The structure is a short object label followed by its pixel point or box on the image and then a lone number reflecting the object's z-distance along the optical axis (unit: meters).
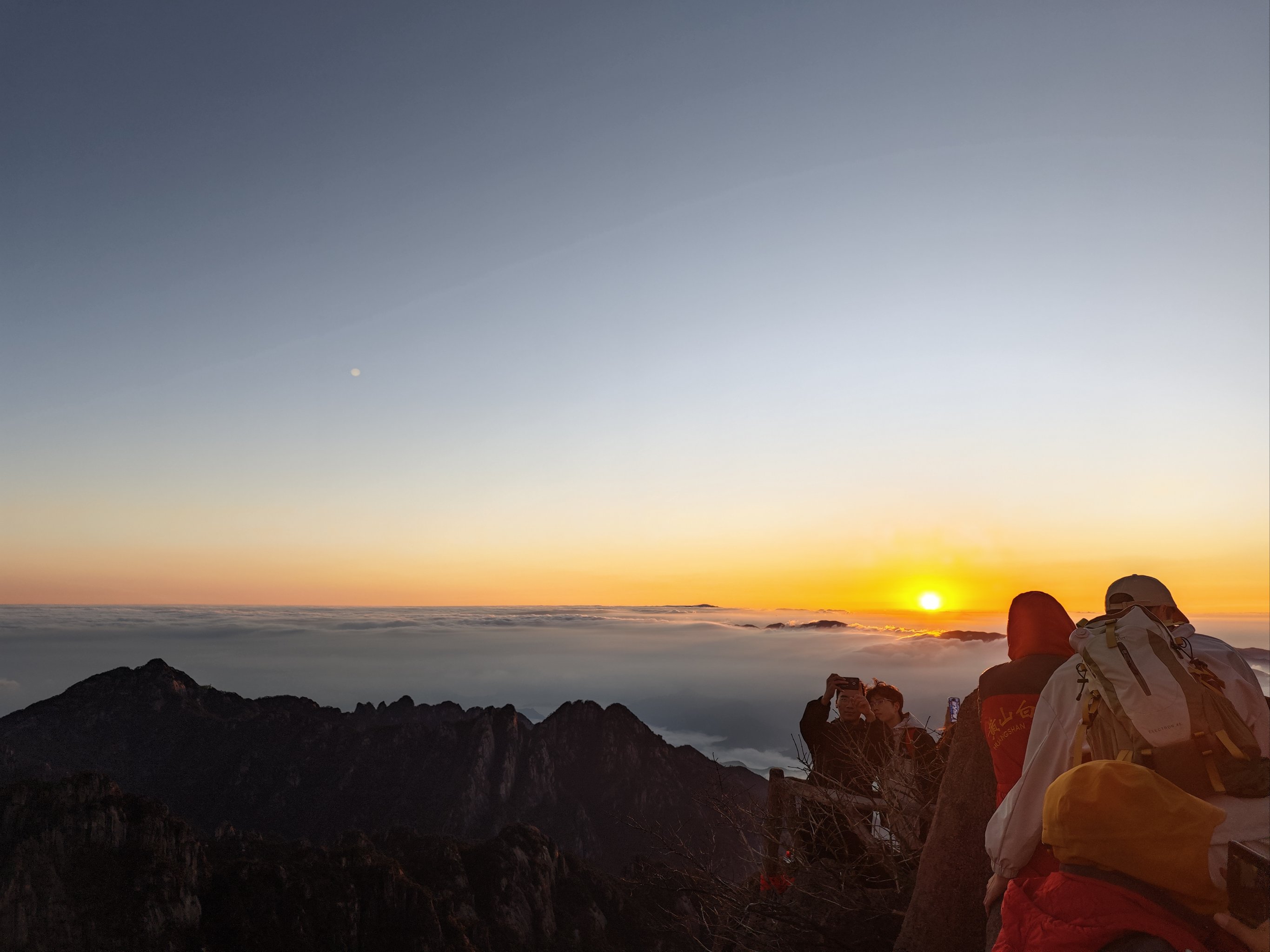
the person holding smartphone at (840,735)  7.77
